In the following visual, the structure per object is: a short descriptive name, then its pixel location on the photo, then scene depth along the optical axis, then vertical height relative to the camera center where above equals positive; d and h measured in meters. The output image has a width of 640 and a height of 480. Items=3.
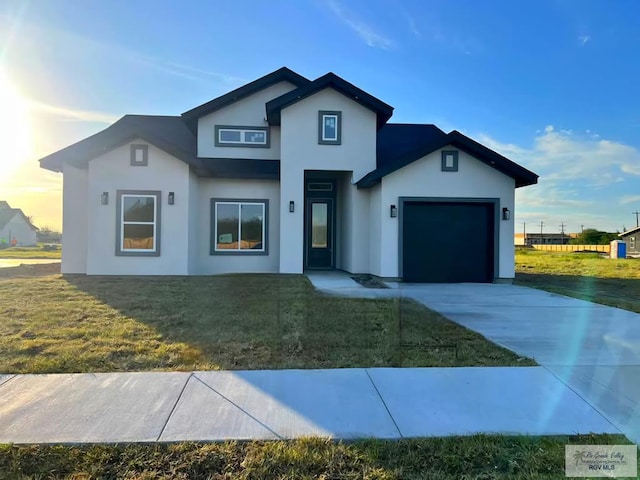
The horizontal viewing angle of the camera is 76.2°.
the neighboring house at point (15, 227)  49.56 +1.56
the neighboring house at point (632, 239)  55.03 +0.30
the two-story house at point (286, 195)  12.27 +1.44
